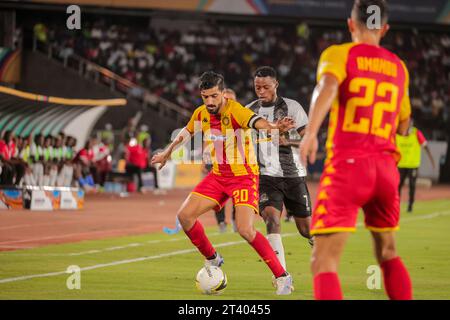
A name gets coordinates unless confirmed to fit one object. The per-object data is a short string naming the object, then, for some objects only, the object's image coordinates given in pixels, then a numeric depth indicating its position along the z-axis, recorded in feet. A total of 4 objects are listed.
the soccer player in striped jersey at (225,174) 65.36
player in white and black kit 74.23
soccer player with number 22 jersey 43.70
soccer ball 64.90
